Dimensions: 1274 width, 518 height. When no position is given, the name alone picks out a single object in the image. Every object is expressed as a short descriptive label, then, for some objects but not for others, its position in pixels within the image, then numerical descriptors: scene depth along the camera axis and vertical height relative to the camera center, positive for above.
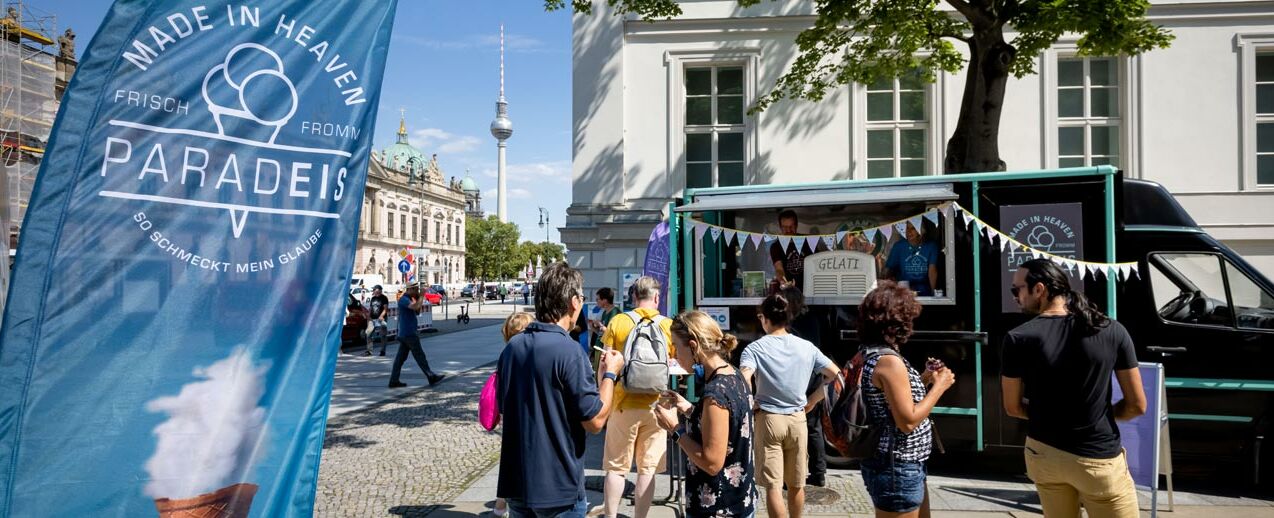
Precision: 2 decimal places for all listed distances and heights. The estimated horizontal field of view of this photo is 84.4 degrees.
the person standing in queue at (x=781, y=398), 4.25 -0.77
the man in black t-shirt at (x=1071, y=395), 3.05 -0.54
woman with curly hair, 3.16 -0.61
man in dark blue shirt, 3.07 -0.65
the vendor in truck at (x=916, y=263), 6.45 +0.09
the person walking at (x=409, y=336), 11.43 -1.07
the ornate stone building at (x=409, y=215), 83.00 +7.44
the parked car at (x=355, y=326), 19.19 -1.54
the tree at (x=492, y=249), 100.06 +3.19
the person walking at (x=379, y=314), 17.41 -1.09
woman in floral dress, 3.06 -0.68
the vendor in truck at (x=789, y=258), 6.91 +0.14
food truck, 5.73 -0.05
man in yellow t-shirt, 4.64 -1.16
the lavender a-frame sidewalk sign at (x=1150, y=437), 4.82 -1.16
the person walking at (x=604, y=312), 8.54 -0.53
